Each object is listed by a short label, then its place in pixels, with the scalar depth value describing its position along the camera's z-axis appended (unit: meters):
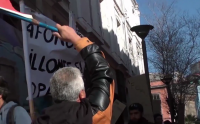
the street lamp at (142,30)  7.13
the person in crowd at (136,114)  4.10
